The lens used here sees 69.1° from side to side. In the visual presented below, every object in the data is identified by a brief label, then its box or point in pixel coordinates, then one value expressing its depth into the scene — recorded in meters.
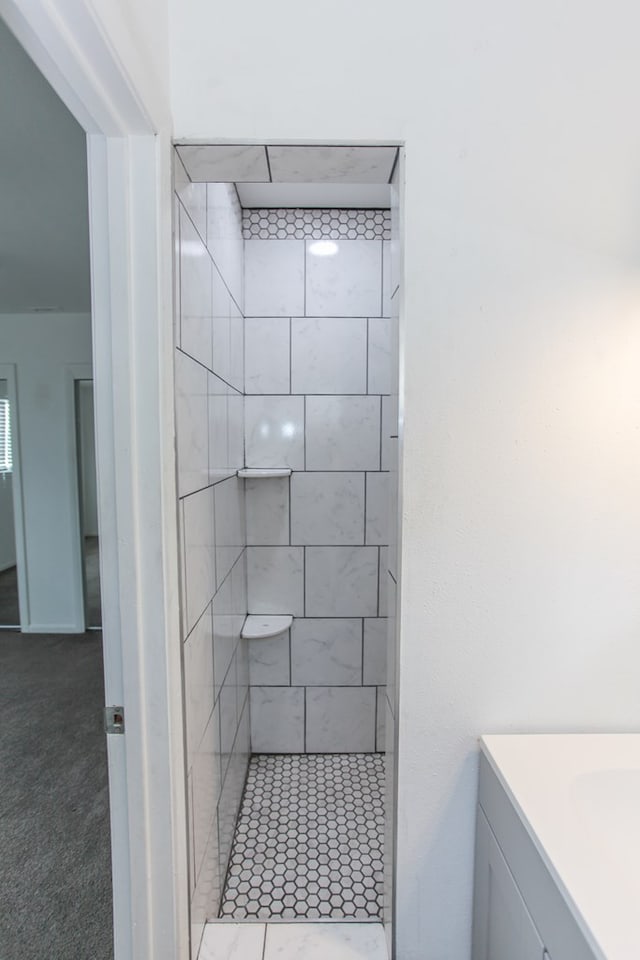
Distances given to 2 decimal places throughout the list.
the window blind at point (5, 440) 3.69
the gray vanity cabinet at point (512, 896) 0.67
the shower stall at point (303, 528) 1.54
